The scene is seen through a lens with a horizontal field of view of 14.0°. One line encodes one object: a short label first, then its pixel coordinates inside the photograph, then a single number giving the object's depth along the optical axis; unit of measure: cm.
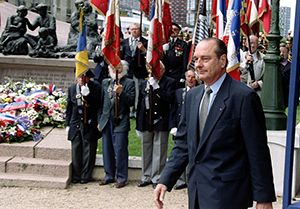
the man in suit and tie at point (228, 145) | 806
